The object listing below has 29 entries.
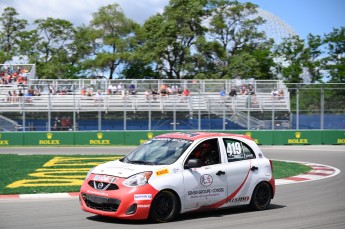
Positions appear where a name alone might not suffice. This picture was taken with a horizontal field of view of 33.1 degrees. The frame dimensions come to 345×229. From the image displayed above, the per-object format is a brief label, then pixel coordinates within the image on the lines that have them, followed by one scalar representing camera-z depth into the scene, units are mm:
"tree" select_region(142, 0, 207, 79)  54562
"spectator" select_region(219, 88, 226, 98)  35850
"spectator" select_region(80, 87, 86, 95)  35688
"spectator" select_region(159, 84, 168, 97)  35550
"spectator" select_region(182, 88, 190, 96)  35406
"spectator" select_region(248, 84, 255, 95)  35656
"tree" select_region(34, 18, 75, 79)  60350
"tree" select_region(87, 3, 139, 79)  58812
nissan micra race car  9266
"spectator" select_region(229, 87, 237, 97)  35738
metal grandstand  34500
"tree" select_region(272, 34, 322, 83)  63844
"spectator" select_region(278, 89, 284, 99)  34875
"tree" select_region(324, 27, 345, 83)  62719
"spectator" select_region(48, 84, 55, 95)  36116
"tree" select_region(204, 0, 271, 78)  56594
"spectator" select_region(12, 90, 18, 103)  34750
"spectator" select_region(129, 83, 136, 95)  35784
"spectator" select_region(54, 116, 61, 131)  34469
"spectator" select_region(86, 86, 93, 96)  35641
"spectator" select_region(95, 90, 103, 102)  35200
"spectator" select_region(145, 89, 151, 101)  34856
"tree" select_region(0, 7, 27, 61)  64562
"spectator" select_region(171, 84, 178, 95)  35750
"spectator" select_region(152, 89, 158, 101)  34947
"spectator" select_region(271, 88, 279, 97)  35125
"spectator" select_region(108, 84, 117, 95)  35872
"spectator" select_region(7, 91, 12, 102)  34969
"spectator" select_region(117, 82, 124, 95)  35912
